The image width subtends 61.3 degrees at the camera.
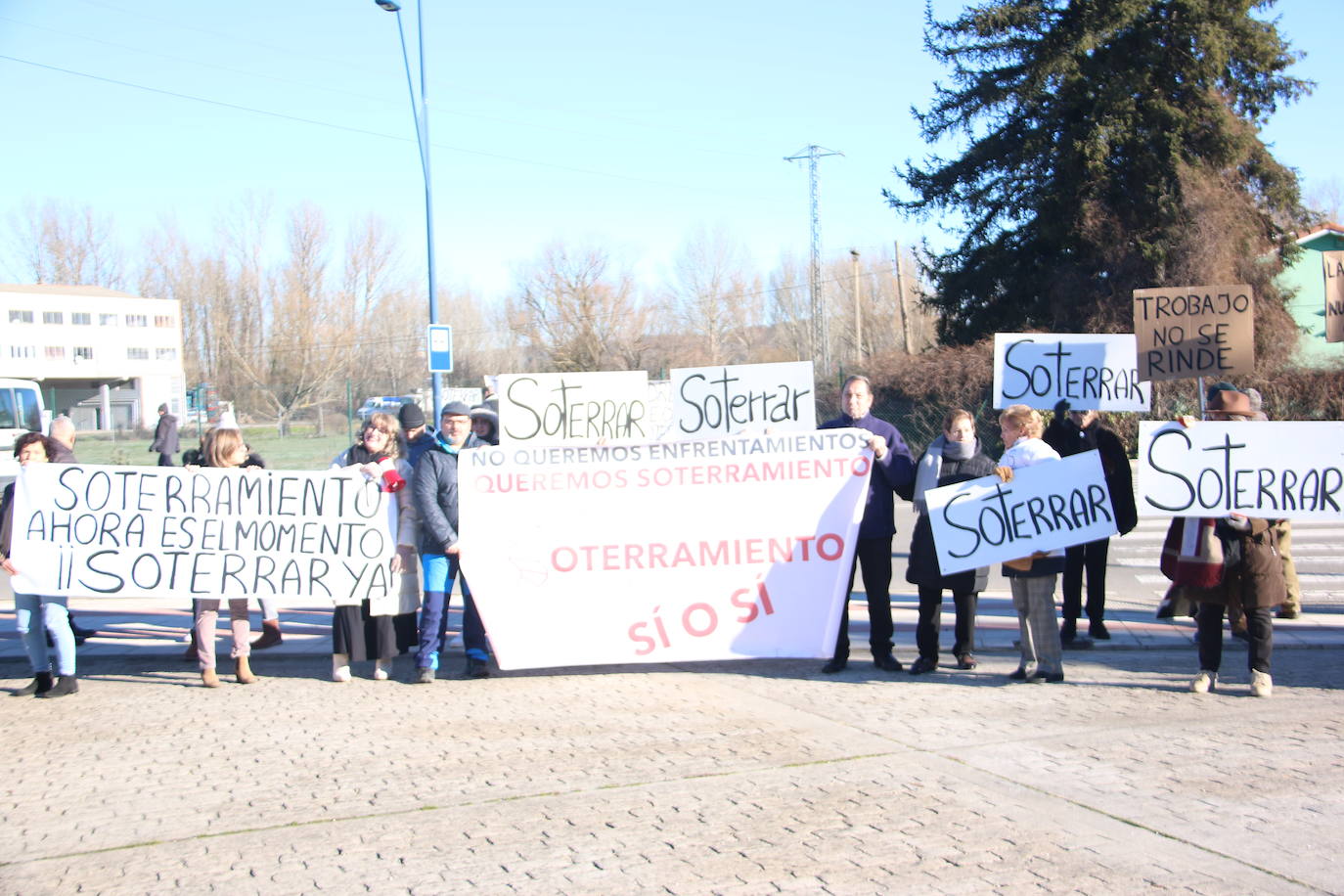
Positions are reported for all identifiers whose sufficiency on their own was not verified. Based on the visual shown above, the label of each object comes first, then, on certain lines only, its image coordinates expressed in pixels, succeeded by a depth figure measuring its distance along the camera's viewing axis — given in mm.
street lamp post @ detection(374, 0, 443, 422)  21406
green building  32719
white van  21453
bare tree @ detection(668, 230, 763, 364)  64688
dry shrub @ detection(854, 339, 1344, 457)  22214
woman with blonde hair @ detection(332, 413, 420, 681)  7539
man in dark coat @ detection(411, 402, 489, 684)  7387
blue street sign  20156
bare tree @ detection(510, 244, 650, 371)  44031
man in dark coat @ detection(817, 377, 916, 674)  7449
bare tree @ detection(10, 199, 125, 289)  70000
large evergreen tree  25406
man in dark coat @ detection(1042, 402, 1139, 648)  8055
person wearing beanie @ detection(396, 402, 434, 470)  8234
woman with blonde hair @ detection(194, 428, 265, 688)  7480
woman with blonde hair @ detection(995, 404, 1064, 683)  6969
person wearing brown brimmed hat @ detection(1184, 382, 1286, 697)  6551
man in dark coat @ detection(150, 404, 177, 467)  21047
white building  62969
